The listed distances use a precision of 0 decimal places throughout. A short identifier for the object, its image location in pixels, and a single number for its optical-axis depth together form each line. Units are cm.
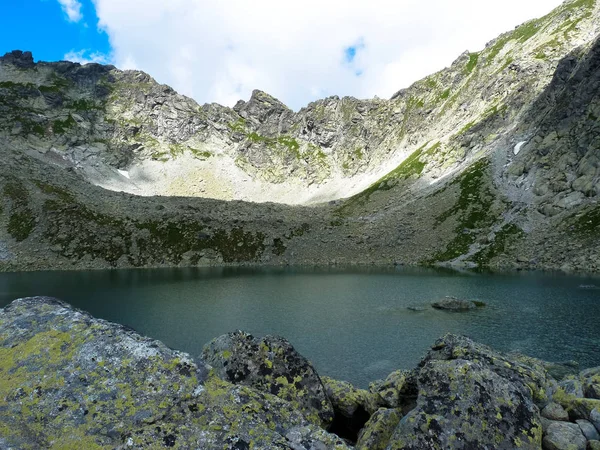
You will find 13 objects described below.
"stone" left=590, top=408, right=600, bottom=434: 1000
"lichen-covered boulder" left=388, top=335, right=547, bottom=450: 838
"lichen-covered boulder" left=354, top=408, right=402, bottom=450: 1005
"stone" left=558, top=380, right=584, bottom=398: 1203
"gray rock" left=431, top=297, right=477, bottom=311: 5544
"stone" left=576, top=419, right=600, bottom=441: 966
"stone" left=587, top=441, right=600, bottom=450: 923
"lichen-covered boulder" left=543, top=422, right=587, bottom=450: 889
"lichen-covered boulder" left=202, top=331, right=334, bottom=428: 1155
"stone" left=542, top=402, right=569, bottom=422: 1037
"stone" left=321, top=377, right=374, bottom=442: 1316
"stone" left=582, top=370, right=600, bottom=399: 1207
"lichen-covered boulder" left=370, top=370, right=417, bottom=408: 1255
